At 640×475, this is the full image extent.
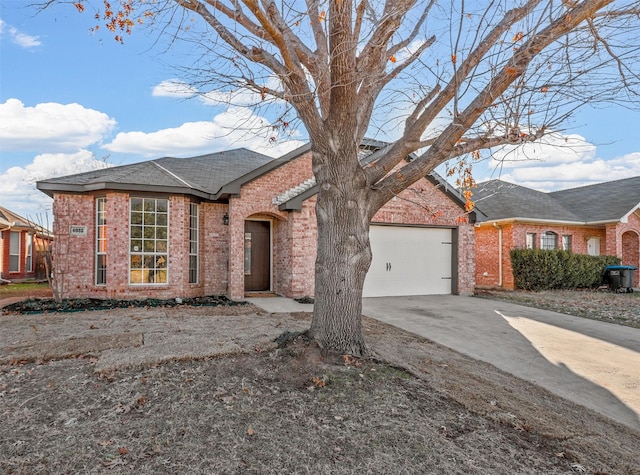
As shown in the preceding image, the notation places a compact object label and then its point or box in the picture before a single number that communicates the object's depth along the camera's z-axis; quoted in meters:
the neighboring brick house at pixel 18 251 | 17.17
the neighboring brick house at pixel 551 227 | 15.66
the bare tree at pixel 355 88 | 4.23
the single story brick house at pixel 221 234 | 9.96
